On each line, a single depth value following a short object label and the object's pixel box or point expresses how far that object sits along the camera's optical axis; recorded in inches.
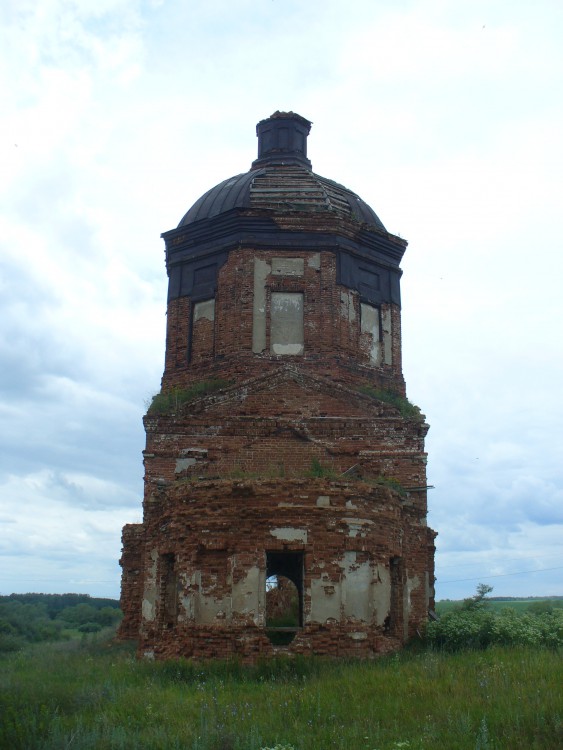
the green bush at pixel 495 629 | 536.1
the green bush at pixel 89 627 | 1549.0
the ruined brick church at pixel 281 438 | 540.1
